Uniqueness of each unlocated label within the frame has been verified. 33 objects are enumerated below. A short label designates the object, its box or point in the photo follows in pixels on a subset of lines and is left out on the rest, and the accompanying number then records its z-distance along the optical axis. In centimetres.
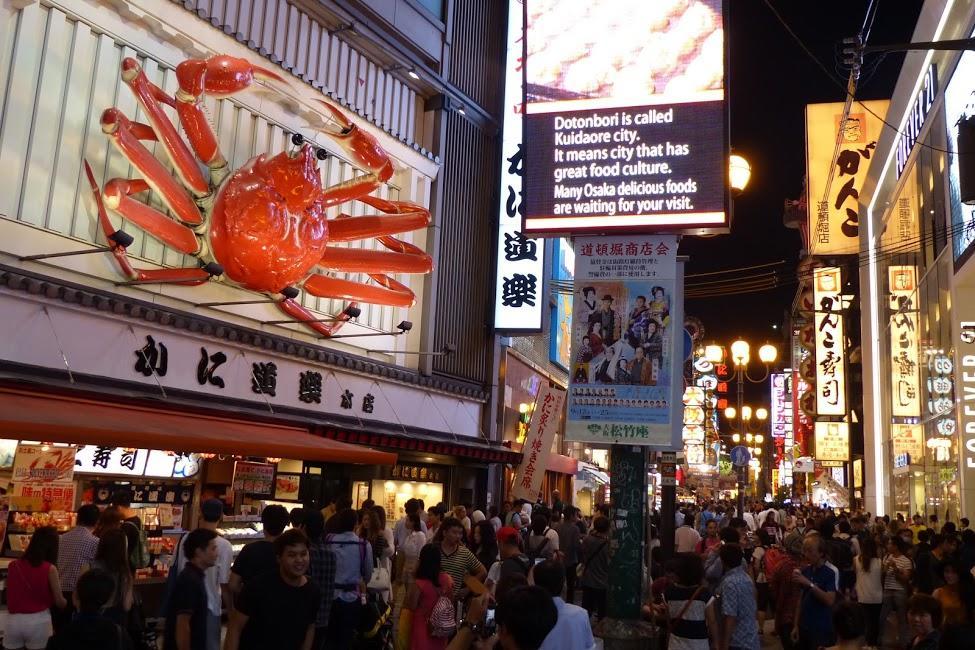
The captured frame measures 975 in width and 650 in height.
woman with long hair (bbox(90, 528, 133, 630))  684
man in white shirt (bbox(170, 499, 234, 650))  764
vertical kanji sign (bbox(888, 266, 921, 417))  2594
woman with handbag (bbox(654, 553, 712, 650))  706
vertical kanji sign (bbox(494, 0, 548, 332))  2275
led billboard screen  1062
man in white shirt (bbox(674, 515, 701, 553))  1372
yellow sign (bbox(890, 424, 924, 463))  2467
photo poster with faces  1032
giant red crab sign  1305
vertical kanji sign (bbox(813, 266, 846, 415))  3462
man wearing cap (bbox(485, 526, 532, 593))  800
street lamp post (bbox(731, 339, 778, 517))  2339
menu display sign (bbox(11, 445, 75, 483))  1152
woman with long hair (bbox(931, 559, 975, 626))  643
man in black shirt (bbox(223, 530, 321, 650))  534
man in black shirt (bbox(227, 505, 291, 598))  676
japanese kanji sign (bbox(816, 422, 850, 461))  3769
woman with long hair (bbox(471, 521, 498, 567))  891
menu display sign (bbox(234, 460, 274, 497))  1548
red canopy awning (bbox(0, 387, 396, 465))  951
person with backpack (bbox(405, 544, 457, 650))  691
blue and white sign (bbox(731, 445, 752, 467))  2081
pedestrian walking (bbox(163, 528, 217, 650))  619
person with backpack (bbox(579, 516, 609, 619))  1266
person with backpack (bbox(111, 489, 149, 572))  864
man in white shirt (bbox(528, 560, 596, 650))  478
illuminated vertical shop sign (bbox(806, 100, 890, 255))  3781
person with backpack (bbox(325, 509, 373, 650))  805
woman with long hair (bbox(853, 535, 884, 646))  1102
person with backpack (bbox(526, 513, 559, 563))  1139
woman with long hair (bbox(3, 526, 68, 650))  714
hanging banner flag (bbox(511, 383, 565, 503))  2031
